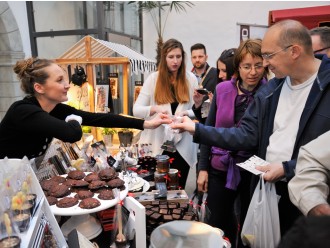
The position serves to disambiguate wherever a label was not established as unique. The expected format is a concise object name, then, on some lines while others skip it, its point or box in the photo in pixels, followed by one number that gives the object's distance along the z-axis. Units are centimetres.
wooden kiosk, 313
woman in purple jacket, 167
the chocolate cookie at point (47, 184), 124
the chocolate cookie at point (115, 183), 127
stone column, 459
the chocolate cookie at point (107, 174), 135
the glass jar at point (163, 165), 165
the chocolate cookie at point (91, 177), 132
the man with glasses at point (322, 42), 214
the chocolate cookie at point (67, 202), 111
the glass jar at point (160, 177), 162
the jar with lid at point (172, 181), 162
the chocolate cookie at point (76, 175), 135
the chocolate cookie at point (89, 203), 110
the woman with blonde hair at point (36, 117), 146
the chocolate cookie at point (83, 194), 117
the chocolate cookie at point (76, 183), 127
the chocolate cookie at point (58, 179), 132
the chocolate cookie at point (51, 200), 113
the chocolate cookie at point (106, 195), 117
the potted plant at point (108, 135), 295
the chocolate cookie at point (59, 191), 118
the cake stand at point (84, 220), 107
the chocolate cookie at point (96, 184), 125
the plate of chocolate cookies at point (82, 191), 110
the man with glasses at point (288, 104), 124
